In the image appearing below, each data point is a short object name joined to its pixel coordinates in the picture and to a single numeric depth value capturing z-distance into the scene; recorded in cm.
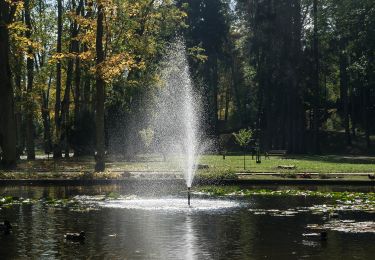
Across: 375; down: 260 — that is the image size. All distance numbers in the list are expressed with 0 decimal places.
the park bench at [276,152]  6188
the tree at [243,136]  4191
